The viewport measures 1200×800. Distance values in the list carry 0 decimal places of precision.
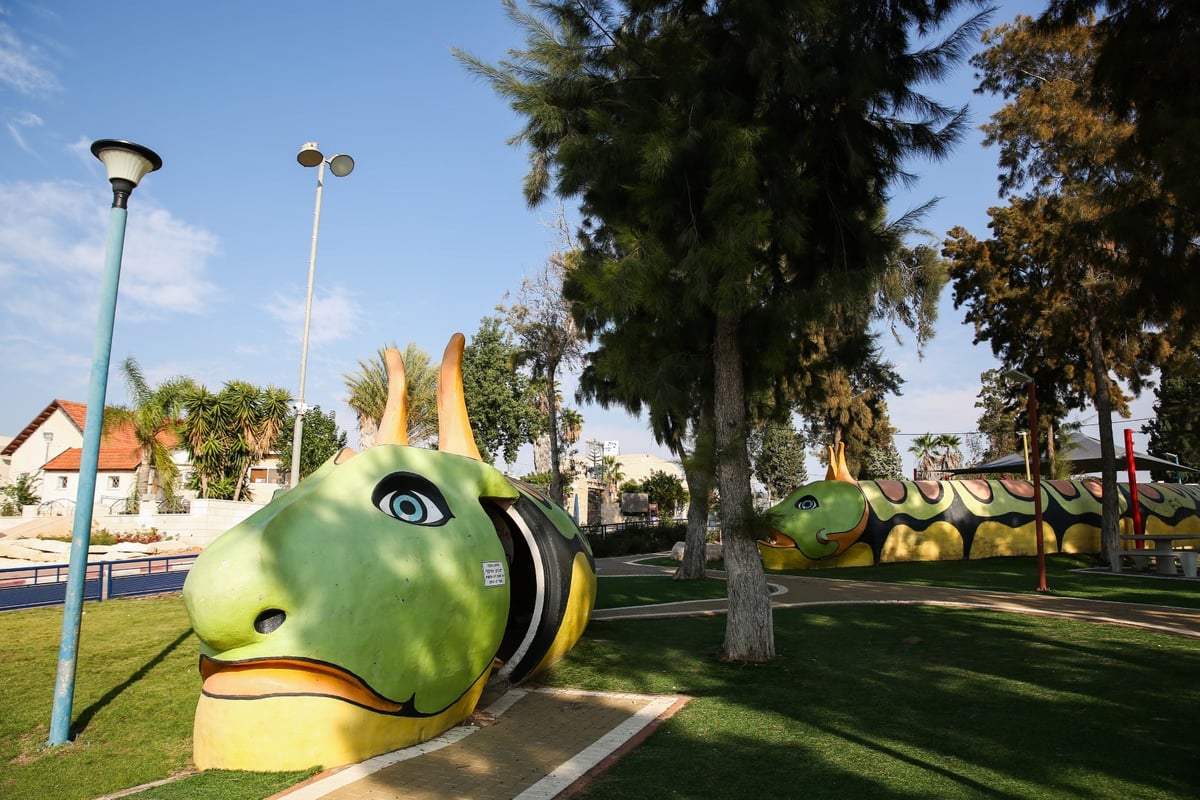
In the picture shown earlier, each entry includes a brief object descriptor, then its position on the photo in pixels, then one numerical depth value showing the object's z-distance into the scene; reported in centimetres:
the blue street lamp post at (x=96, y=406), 733
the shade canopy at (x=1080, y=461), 3014
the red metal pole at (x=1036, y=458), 1680
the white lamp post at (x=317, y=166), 1438
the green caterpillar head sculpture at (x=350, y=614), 603
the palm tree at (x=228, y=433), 3309
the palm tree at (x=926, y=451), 5872
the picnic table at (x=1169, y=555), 1948
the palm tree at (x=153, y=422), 3002
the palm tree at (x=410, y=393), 3384
